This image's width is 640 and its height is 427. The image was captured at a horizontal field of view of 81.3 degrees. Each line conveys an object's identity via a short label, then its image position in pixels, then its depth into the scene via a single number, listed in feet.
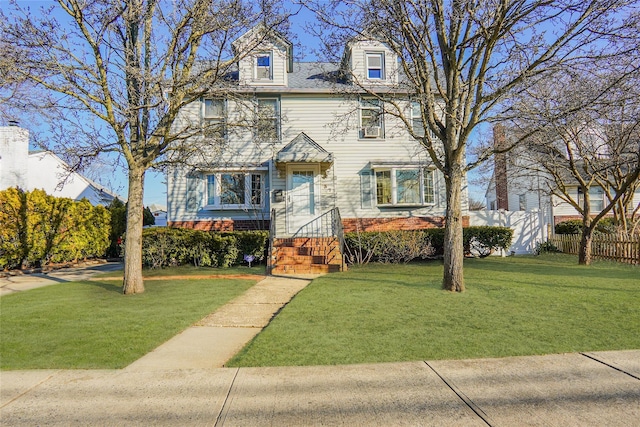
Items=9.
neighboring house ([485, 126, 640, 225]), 51.43
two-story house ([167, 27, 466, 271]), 46.62
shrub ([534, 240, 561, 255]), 57.47
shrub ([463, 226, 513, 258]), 44.96
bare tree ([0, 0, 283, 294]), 23.63
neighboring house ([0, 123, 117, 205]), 64.13
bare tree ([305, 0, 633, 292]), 22.48
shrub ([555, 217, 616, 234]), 59.31
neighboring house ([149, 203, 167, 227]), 121.26
